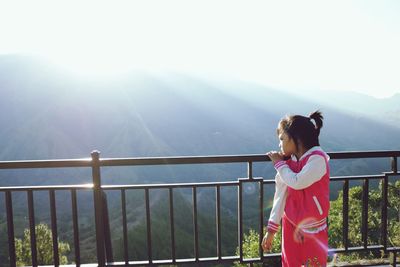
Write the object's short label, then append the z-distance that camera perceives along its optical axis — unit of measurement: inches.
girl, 84.1
